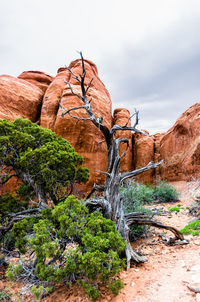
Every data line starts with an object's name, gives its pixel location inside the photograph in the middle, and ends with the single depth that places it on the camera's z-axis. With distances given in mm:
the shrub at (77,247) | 2848
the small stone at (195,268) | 3180
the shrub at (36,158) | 5238
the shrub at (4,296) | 3387
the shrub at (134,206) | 5984
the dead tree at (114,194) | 4612
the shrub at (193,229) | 5303
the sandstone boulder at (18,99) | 14211
